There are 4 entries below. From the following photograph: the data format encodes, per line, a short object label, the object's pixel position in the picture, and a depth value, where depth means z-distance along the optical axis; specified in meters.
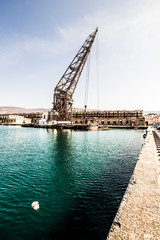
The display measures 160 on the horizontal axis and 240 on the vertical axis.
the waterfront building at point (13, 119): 114.38
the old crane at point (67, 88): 59.44
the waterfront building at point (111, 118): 88.19
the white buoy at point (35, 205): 5.93
